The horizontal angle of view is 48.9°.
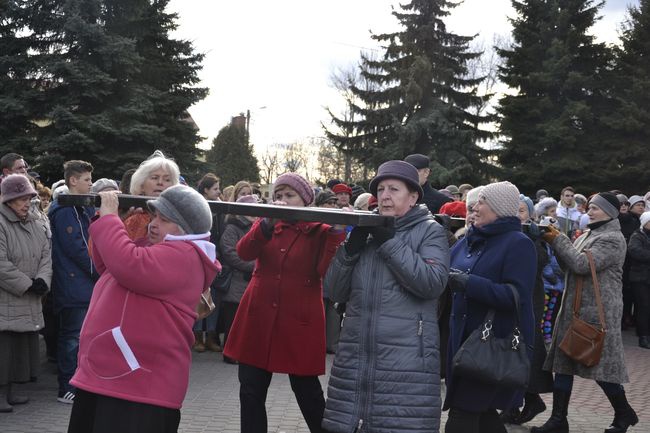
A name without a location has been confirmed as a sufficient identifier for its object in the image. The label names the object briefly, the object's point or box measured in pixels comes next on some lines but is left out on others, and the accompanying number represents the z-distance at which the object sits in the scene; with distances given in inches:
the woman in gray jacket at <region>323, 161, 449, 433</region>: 160.2
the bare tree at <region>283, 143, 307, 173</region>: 3097.9
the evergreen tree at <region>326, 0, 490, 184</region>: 1350.9
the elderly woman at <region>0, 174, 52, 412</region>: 276.1
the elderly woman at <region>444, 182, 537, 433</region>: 179.5
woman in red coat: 201.3
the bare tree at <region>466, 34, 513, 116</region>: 1412.4
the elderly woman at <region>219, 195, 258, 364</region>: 387.8
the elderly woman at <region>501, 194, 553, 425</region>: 267.9
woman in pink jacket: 139.3
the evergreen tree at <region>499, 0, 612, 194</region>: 1291.8
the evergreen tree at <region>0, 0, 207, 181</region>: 846.5
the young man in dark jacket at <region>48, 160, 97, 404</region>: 289.7
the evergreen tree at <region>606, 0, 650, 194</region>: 1254.9
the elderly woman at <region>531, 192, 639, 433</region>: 258.8
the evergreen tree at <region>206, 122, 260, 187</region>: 1690.5
